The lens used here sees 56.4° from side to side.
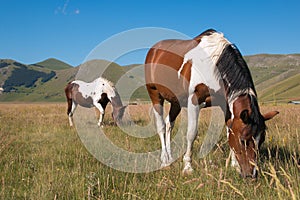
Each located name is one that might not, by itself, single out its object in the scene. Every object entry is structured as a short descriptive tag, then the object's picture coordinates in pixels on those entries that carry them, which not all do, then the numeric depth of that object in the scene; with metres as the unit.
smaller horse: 11.87
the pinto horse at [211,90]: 3.60
